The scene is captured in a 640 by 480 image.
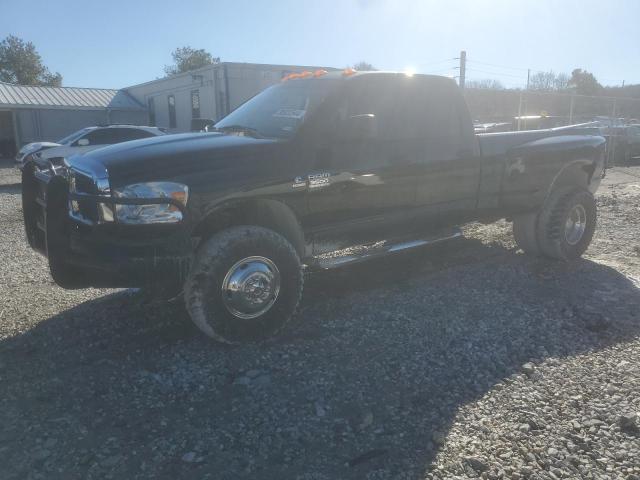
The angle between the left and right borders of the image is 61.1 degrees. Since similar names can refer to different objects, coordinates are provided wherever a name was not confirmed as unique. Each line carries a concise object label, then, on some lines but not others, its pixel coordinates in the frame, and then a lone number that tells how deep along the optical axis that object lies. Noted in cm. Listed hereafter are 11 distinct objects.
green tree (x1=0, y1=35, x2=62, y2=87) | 5597
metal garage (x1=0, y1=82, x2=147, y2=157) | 2966
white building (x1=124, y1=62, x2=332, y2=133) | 1984
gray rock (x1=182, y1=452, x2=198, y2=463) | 264
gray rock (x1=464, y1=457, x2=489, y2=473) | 257
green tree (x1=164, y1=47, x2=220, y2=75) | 5805
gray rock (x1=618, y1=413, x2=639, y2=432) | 290
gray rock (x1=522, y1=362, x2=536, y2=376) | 350
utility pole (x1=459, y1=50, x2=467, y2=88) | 1598
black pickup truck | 350
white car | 1505
